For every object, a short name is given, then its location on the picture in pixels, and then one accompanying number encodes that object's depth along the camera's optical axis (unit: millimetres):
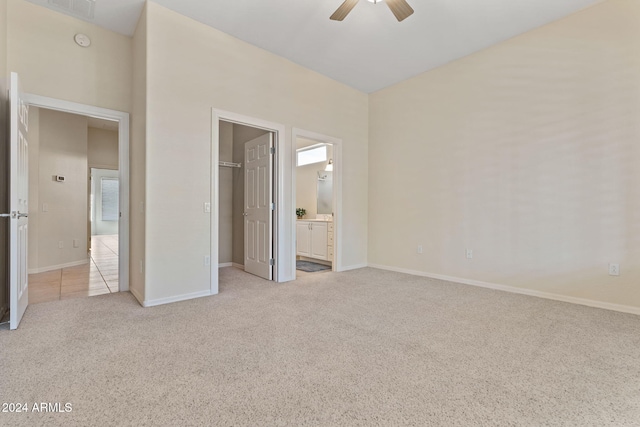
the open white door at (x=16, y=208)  2277
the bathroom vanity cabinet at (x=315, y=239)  5387
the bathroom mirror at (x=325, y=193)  6176
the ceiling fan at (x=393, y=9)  2510
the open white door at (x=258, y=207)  4090
